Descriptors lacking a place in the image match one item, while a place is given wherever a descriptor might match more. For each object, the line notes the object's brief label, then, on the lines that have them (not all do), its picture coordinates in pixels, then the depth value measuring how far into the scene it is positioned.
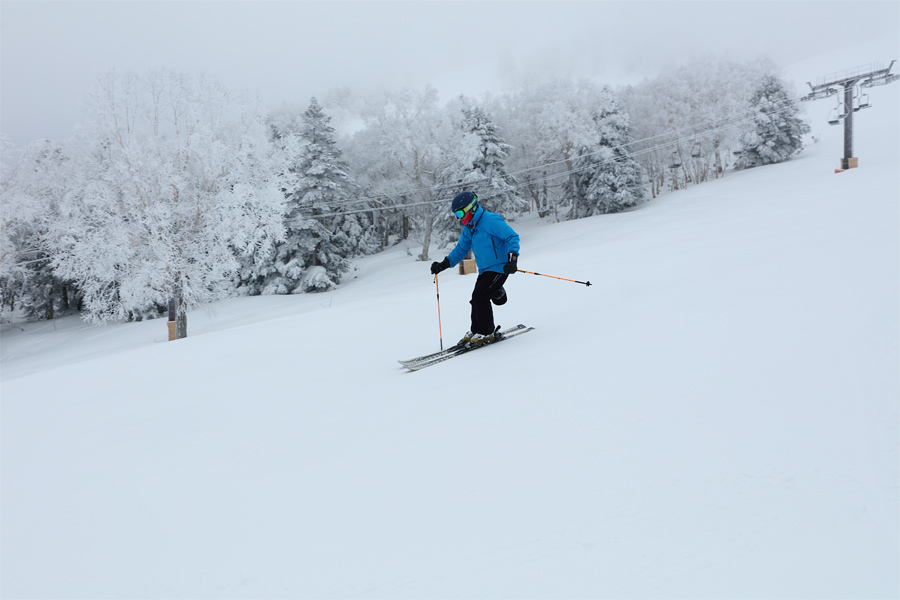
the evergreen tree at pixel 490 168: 30.94
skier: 5.62
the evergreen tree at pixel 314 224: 28.14
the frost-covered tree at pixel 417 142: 35.34
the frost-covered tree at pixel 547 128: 36.50
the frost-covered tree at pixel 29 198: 19.62
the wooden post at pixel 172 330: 17.34
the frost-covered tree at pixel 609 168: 33.75
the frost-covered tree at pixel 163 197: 16.19
